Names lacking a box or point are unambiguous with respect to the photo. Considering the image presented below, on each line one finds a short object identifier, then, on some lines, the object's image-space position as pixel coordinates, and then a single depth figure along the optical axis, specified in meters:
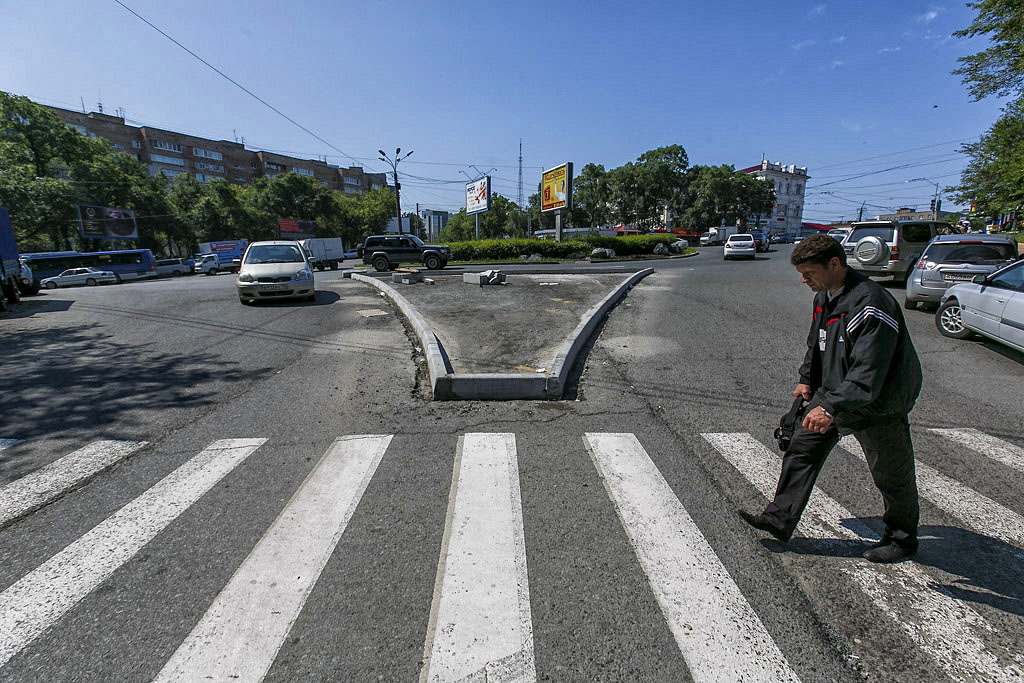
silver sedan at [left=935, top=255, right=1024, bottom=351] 6.48
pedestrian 2.26
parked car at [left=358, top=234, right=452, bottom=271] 24.33
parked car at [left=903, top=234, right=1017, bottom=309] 9.70
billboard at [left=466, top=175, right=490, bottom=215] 41.50
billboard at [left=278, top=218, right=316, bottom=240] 60.04
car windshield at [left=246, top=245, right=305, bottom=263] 12.39
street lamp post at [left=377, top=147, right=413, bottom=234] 35.66
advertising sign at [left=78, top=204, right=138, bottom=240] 42.25
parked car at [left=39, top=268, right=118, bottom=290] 33.27
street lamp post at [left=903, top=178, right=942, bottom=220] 54.81
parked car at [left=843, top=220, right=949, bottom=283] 13.33
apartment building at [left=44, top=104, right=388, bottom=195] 65.94
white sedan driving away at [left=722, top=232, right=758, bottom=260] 30.86
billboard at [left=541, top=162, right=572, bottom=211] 34.67
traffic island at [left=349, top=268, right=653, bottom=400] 5.42
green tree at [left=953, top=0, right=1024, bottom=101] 14.07
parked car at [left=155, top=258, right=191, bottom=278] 43.75
